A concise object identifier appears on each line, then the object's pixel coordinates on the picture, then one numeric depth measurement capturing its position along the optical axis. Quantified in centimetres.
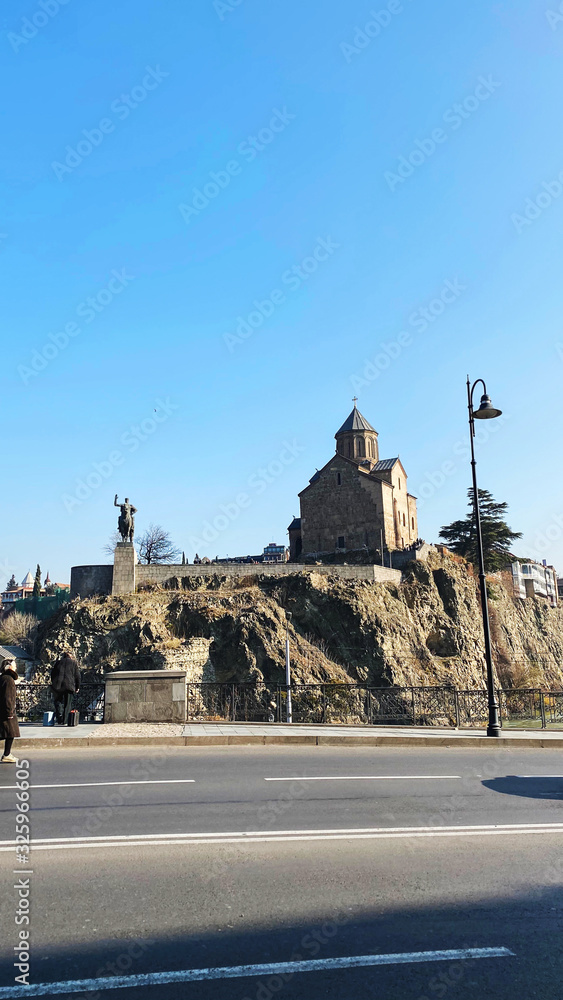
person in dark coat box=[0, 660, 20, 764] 1085
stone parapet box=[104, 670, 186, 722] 1605
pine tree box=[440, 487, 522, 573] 6359
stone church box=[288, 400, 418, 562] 5706
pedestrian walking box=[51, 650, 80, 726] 1572
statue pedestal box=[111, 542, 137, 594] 4291
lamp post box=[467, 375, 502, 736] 1552
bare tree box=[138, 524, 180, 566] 7044
